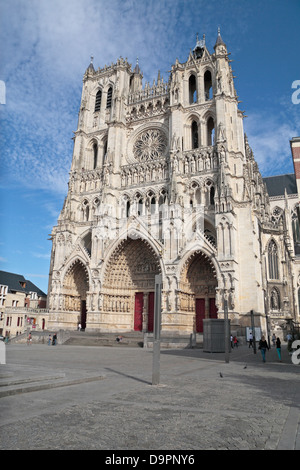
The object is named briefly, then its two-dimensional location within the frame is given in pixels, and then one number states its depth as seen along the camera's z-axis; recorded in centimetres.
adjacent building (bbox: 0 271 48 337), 3434
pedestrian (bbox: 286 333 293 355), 1712
